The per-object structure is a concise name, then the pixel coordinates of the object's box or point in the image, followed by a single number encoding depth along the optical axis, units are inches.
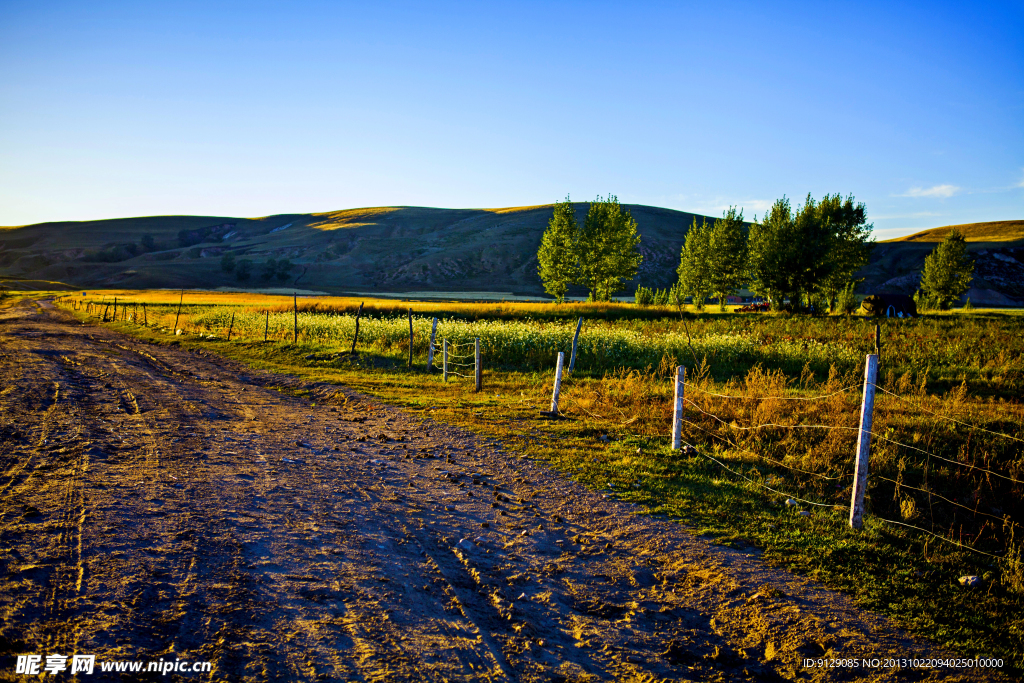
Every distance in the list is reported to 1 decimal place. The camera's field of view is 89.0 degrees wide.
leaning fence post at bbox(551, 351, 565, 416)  504.1
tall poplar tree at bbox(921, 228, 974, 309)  2409.0
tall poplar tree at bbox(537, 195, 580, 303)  2338.8
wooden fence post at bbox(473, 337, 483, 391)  635.5
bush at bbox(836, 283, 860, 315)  1855.3
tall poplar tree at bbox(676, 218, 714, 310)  2637.8
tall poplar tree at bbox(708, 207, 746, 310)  2514.8
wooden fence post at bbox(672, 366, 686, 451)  382.0
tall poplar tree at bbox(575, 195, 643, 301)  2283.5
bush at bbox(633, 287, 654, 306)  1997.2
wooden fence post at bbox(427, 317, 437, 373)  753.6
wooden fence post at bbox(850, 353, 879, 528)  258.1
